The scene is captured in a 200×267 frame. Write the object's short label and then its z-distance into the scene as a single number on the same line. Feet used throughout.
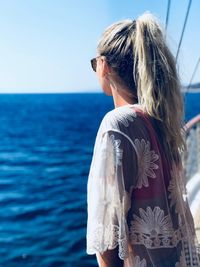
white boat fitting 7.32
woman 2.73
